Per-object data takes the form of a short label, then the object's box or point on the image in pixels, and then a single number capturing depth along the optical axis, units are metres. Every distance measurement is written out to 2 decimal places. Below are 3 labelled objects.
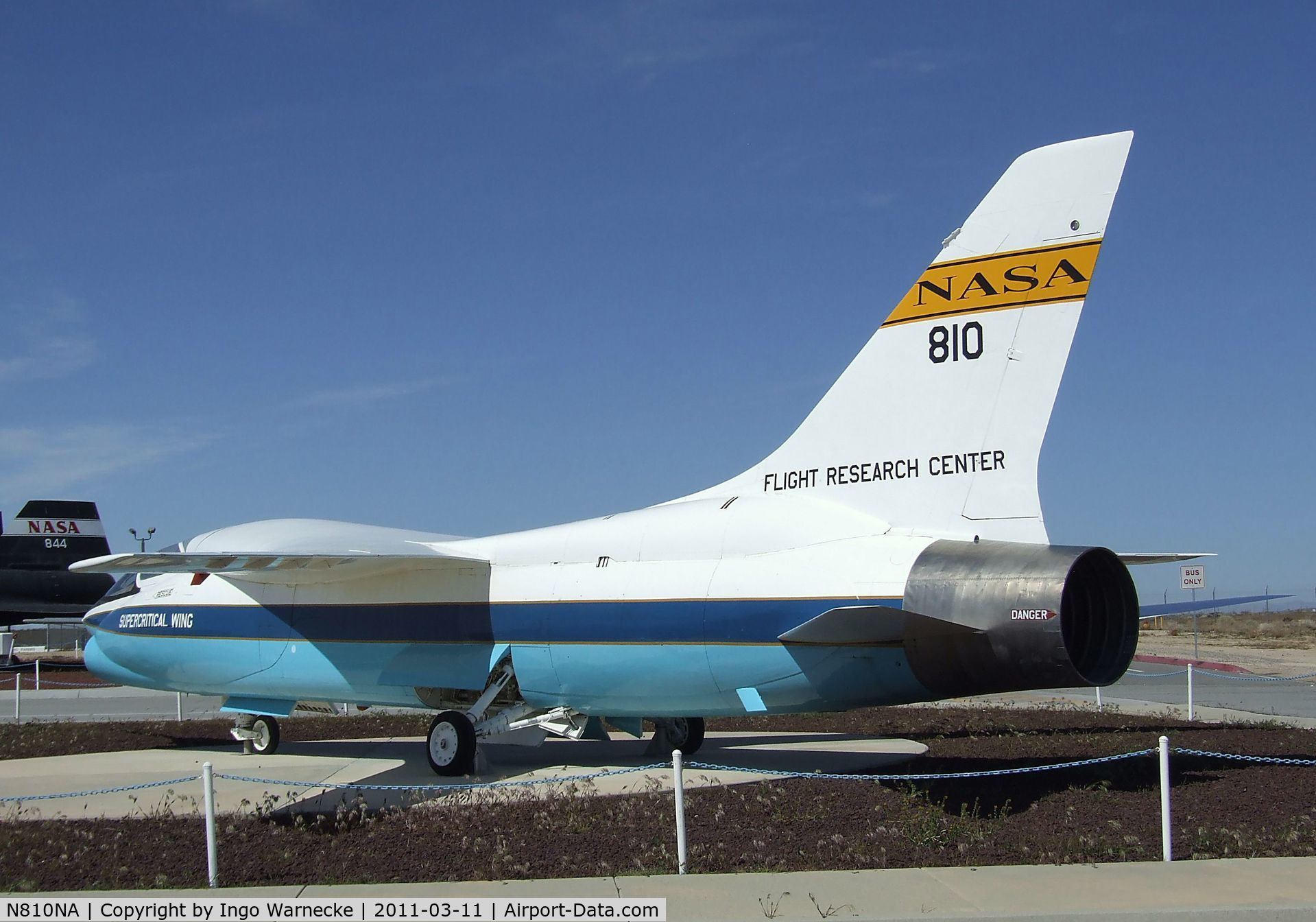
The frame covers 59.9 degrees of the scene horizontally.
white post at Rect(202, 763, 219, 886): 8.03
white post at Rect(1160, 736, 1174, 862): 8.21
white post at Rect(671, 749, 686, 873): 8.16
